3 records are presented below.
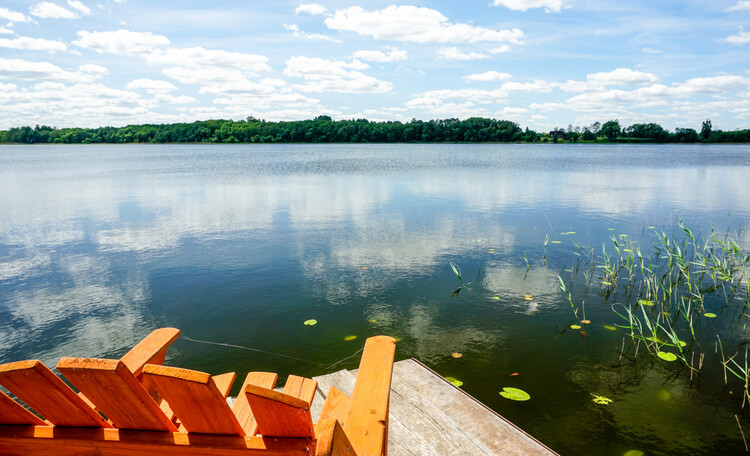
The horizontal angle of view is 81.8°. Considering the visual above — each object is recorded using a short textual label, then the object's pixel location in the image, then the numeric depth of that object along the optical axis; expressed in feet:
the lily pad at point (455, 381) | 16.44
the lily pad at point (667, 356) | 18.37
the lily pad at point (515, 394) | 15.62
